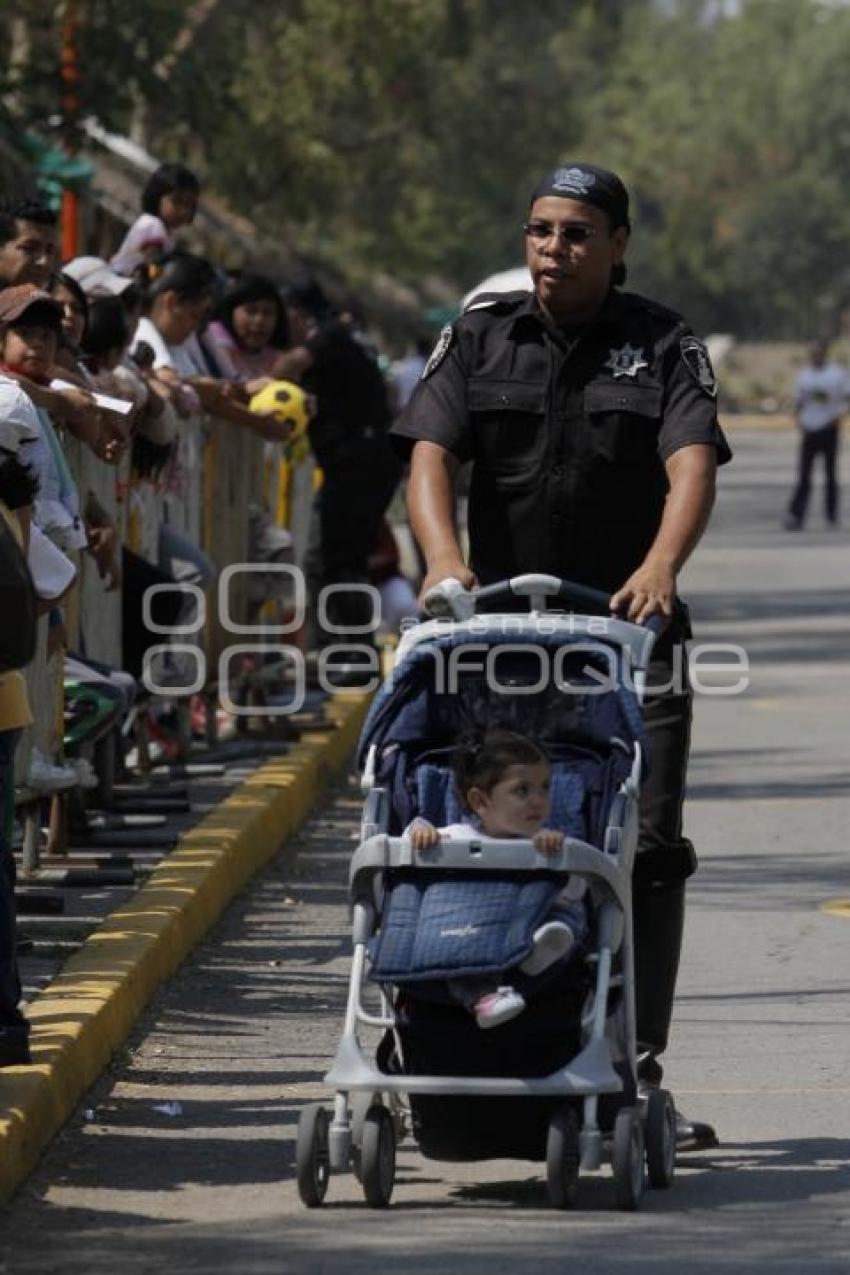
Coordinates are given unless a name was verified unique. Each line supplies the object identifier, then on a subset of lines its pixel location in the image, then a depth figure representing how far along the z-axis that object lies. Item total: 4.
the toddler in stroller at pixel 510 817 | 13.12
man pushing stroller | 14.29
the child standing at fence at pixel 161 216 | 29.50
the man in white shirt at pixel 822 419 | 69.81
